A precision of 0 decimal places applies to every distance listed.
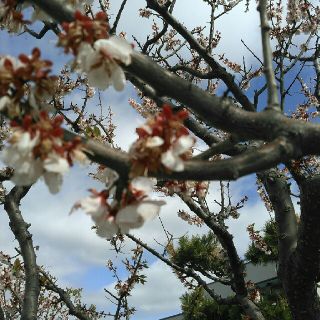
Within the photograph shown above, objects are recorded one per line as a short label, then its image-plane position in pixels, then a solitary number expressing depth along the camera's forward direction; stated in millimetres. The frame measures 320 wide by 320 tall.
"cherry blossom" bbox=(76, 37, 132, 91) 316
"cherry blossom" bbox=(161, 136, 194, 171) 289
